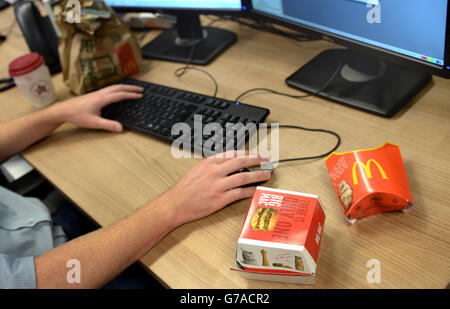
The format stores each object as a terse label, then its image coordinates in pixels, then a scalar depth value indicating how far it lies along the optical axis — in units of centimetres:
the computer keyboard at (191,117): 81
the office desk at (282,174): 58
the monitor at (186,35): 109
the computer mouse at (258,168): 72
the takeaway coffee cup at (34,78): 100
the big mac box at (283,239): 54
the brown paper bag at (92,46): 99
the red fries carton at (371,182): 59
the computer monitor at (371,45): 67
